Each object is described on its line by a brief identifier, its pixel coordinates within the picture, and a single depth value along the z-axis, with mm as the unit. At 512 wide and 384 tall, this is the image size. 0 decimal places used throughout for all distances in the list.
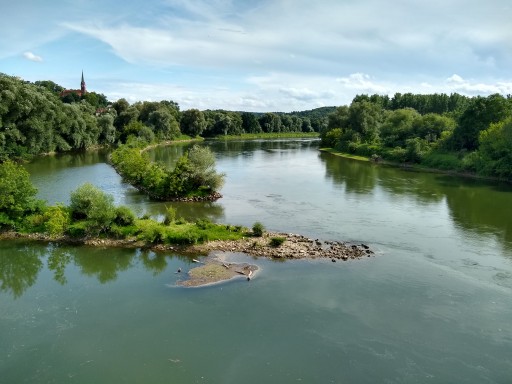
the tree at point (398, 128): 82500
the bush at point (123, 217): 30016
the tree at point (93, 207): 29031
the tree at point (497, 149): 55312
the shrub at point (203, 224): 30759
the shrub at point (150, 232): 28625
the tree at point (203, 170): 42781
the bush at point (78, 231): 29422
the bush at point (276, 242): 28797
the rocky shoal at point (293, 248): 27594
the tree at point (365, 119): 96562
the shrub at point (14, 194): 29500
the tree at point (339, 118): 104250
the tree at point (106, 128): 92500
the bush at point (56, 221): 28812
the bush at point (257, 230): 30125
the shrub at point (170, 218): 31234
